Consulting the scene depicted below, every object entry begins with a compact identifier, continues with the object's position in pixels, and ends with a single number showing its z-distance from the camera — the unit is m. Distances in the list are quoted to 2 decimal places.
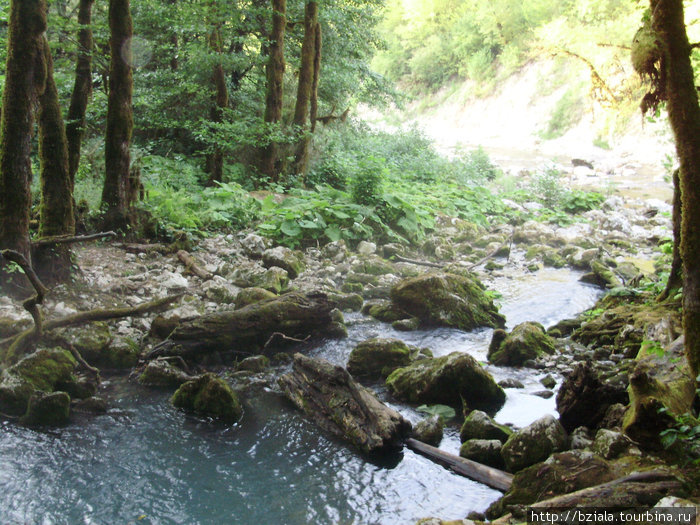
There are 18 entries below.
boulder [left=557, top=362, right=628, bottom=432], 4.17
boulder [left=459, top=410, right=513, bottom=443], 4.17
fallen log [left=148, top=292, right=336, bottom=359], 5.73
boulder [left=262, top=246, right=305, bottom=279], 8.49
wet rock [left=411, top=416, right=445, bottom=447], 4.30
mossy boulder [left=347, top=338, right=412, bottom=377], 5.70
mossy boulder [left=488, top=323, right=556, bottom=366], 5.95
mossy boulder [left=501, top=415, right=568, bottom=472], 3.74
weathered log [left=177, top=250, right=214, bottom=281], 7.77
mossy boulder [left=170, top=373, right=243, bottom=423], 4.74
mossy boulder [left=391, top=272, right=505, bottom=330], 7.32
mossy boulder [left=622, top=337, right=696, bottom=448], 3.21
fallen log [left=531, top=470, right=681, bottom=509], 2.65
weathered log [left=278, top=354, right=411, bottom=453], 4.17
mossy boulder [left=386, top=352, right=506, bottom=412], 4.98
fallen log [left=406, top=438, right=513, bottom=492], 3.67
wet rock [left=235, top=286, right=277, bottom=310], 6.78
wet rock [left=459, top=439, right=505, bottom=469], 3.93
